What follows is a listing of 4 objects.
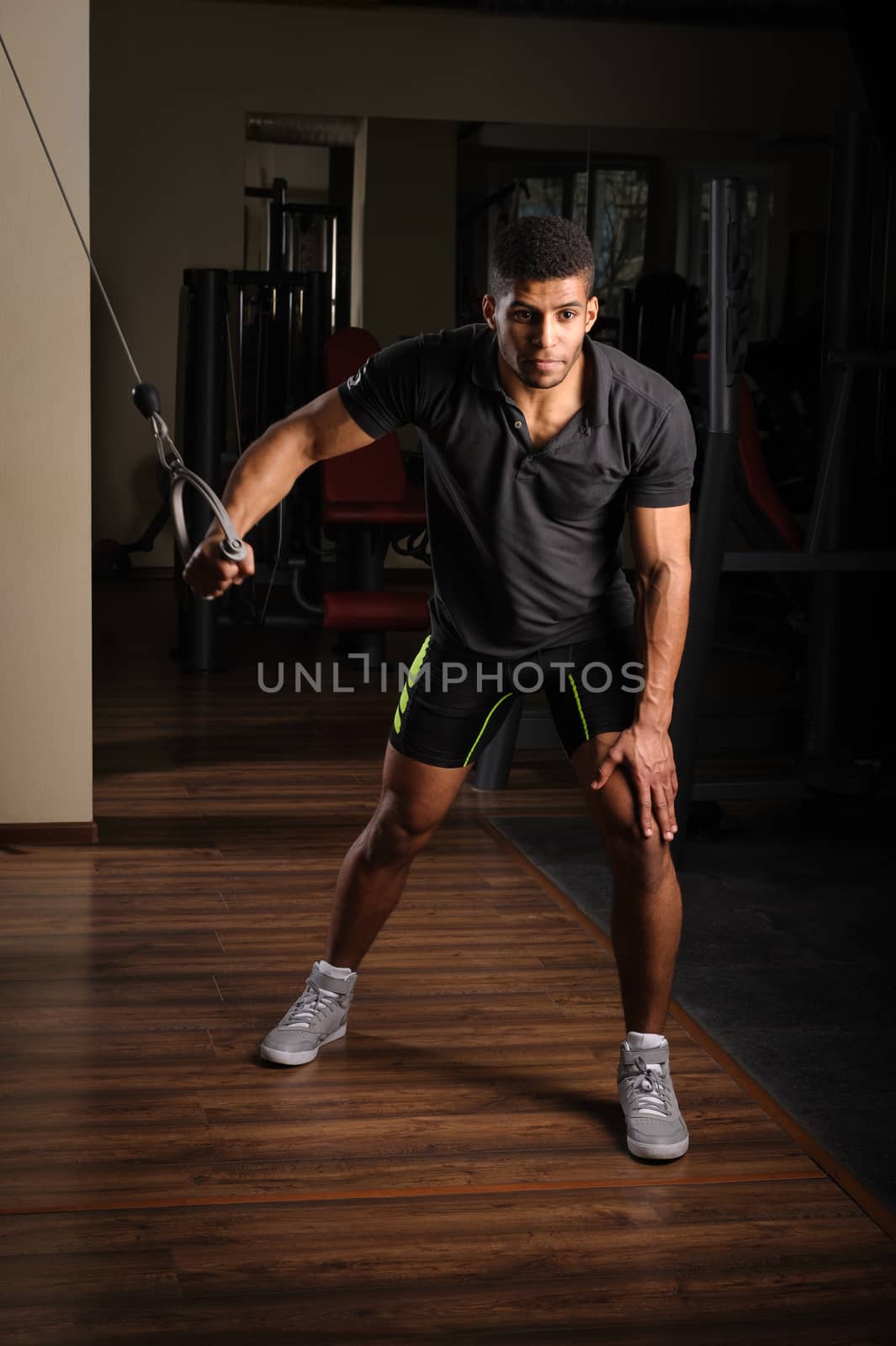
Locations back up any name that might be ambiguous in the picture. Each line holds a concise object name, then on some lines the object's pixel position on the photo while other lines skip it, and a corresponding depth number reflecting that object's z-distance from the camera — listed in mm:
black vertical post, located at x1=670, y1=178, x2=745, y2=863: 3371
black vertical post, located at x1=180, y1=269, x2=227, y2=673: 5824
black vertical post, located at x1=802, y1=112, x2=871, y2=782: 3779
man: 2082
